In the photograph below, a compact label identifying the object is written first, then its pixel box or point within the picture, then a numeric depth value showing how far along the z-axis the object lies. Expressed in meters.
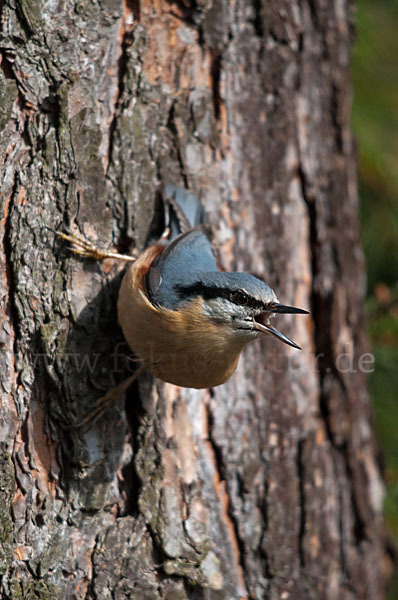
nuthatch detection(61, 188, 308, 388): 4.37
